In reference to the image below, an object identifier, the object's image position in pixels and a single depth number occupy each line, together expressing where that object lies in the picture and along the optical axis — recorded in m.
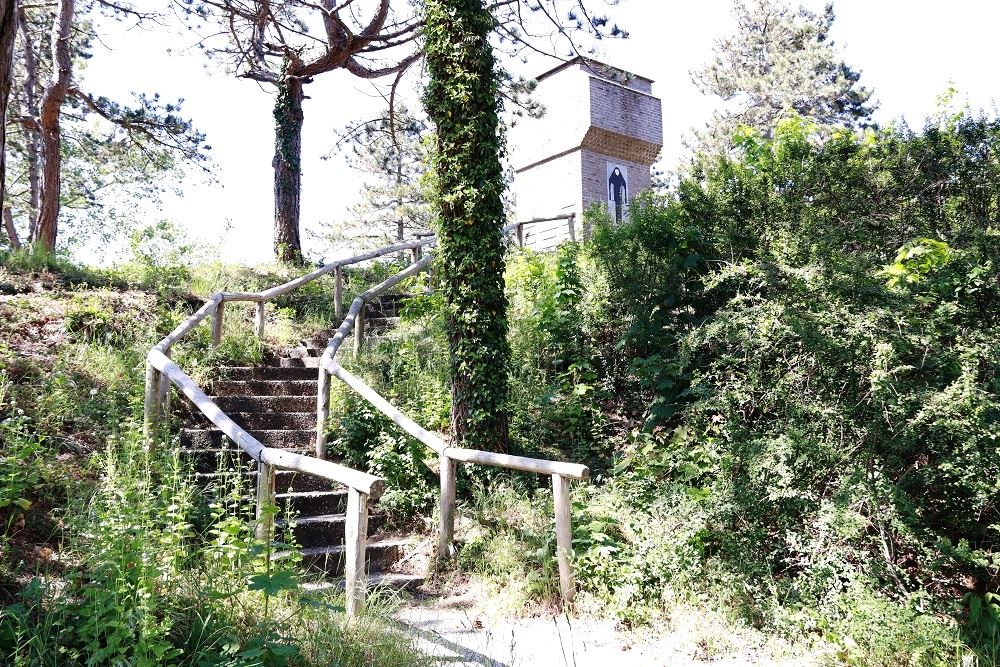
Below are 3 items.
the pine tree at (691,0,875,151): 26.41
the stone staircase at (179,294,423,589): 5.77
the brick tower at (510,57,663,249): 17.56
